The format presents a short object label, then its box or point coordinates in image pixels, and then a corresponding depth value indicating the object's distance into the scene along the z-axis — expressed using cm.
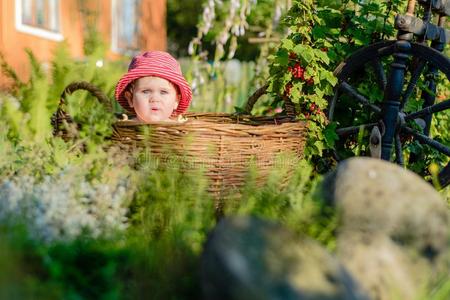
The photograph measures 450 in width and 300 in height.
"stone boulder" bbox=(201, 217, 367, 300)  338
